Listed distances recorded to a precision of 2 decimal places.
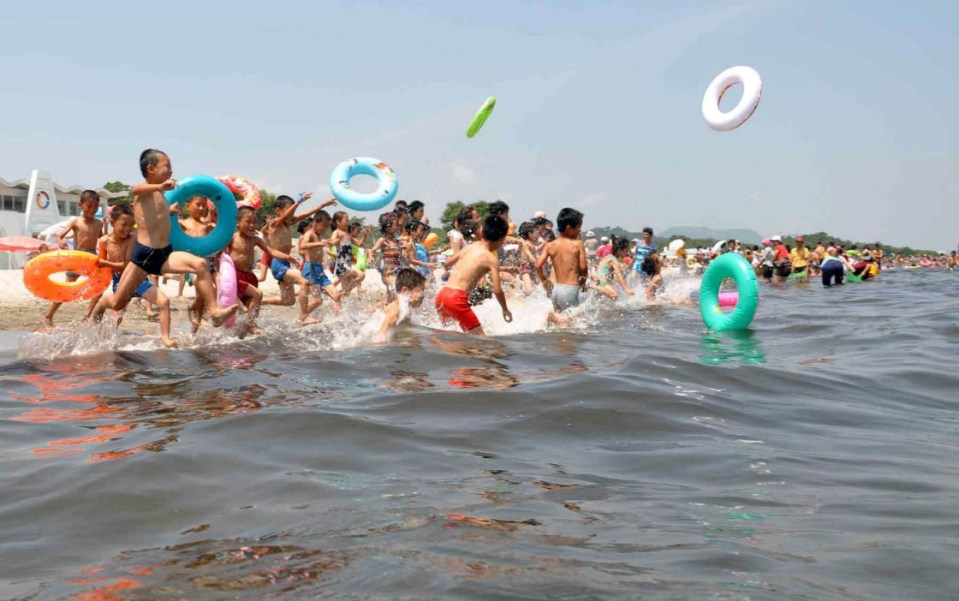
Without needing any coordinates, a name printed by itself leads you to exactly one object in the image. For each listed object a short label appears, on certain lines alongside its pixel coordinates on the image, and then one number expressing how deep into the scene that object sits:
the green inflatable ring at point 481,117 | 15.29
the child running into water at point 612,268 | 13.05
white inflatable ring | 14.99
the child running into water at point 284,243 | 9.95
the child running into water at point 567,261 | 9.73
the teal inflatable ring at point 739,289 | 9.88
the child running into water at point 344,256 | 12.74
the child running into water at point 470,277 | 7.83
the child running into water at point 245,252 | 8.81
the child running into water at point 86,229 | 9.63
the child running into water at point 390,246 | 11.73
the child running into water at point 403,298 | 7.76
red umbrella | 21.84
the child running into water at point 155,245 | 6.96
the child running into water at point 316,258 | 10.88
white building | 31.00
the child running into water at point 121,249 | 8.24
